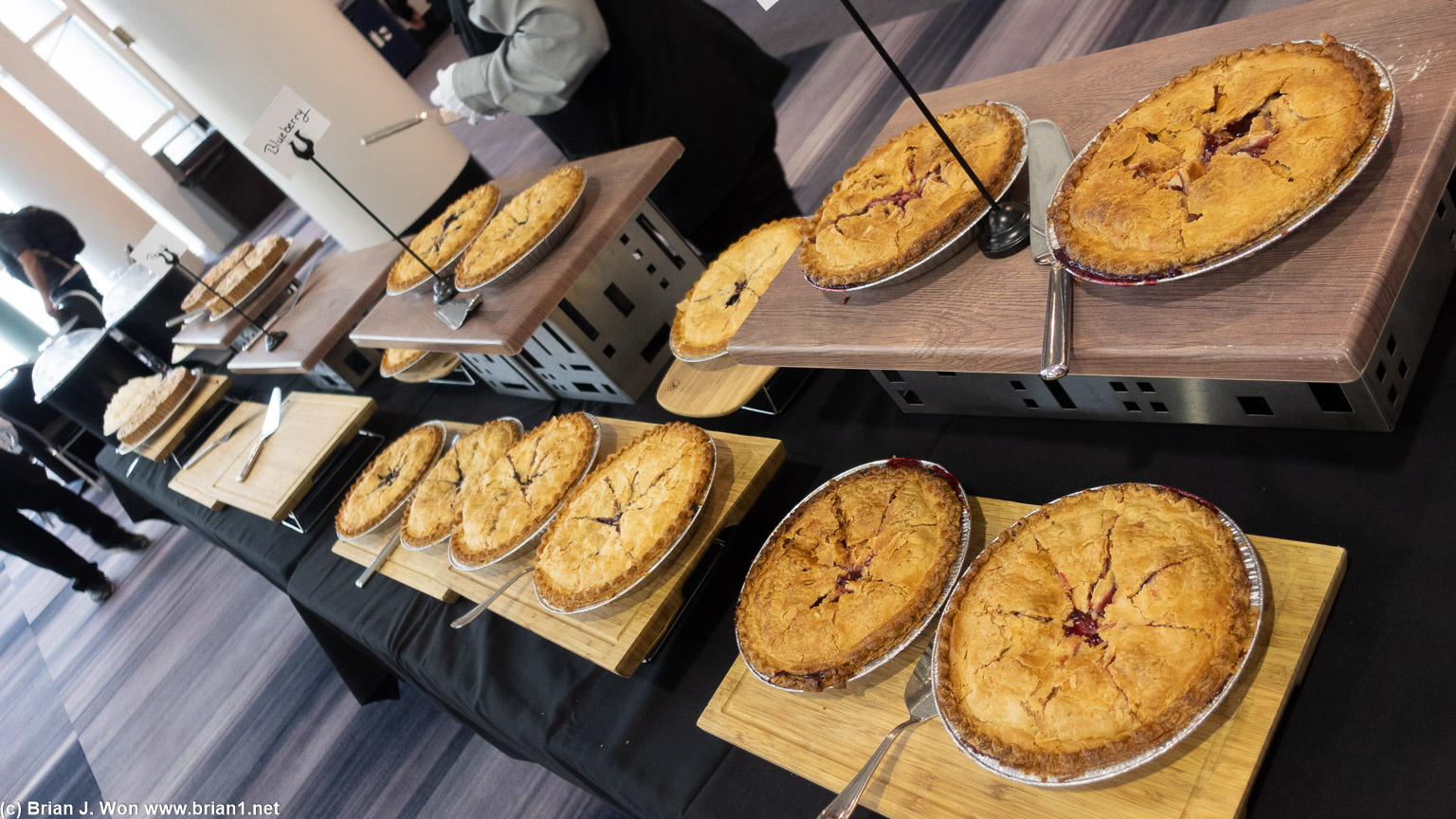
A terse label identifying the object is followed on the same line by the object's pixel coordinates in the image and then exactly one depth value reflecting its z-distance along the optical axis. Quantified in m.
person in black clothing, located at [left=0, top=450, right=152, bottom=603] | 5.00
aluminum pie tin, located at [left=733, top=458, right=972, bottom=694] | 1.09
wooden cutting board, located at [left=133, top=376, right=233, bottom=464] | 3.47
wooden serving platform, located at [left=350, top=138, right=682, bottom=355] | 1.84
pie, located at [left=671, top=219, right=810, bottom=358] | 1.73
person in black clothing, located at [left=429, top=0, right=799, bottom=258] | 2.21
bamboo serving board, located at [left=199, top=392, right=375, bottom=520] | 2.67
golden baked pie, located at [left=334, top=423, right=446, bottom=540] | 2.26
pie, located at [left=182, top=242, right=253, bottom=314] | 3.52
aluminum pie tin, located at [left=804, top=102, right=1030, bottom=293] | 1.16
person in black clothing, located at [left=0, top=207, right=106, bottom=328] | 4.82
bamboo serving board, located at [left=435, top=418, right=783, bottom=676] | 1.45
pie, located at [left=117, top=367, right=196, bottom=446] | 3.48
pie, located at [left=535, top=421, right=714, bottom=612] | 1.45
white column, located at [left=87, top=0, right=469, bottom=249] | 3.59
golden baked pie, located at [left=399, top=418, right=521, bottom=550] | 2.04
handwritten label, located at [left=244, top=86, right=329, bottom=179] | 1.95
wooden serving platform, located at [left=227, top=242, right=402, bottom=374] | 2.70
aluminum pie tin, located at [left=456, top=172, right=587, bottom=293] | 1.93
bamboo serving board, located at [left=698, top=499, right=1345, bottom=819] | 0.85
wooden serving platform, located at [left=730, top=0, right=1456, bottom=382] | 0.82
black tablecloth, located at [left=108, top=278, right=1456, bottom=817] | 0.88
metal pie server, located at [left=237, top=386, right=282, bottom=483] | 2.95
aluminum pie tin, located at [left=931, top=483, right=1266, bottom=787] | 0.82
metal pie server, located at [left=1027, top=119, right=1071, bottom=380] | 0.98
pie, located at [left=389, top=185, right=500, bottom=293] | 2.27
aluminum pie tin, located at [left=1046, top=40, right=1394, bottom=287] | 0.83
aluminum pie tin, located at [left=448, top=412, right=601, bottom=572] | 1.70
